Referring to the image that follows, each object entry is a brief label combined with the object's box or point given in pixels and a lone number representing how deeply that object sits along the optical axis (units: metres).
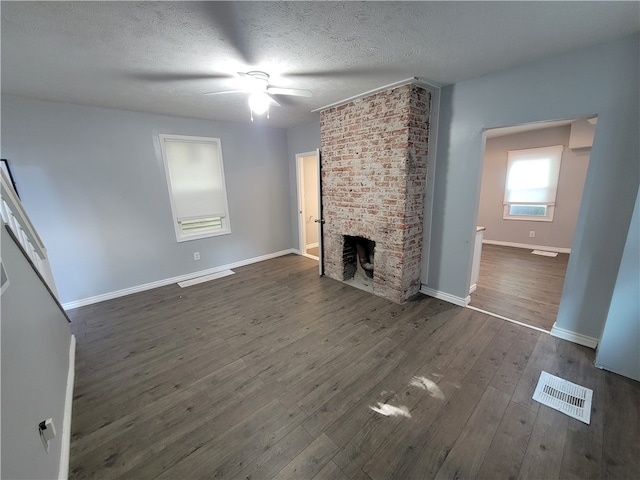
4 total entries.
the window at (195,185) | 3.99
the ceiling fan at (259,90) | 2.36
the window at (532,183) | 5.16
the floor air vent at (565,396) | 1.74
